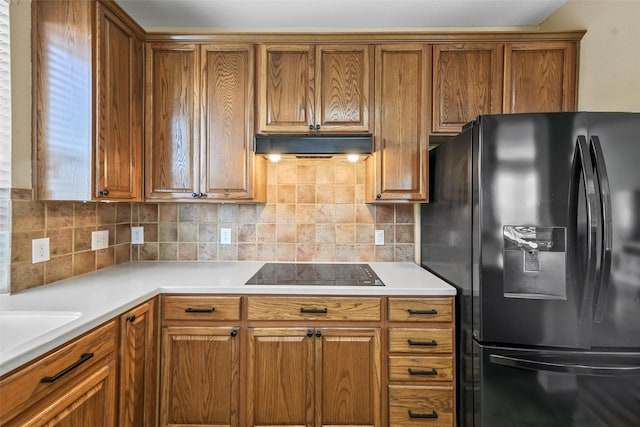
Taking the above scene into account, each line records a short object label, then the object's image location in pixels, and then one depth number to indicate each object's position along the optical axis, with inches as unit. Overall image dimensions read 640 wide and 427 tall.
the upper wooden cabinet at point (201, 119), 82.2
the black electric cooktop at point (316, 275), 73.9
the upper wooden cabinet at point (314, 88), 81.4
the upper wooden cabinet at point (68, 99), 64.6
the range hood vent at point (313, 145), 76.0
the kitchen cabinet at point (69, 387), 37.9
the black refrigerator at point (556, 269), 54.7
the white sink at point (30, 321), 45.5
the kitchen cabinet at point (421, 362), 68.1
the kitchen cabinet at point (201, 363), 69.2
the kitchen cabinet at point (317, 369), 69.2
